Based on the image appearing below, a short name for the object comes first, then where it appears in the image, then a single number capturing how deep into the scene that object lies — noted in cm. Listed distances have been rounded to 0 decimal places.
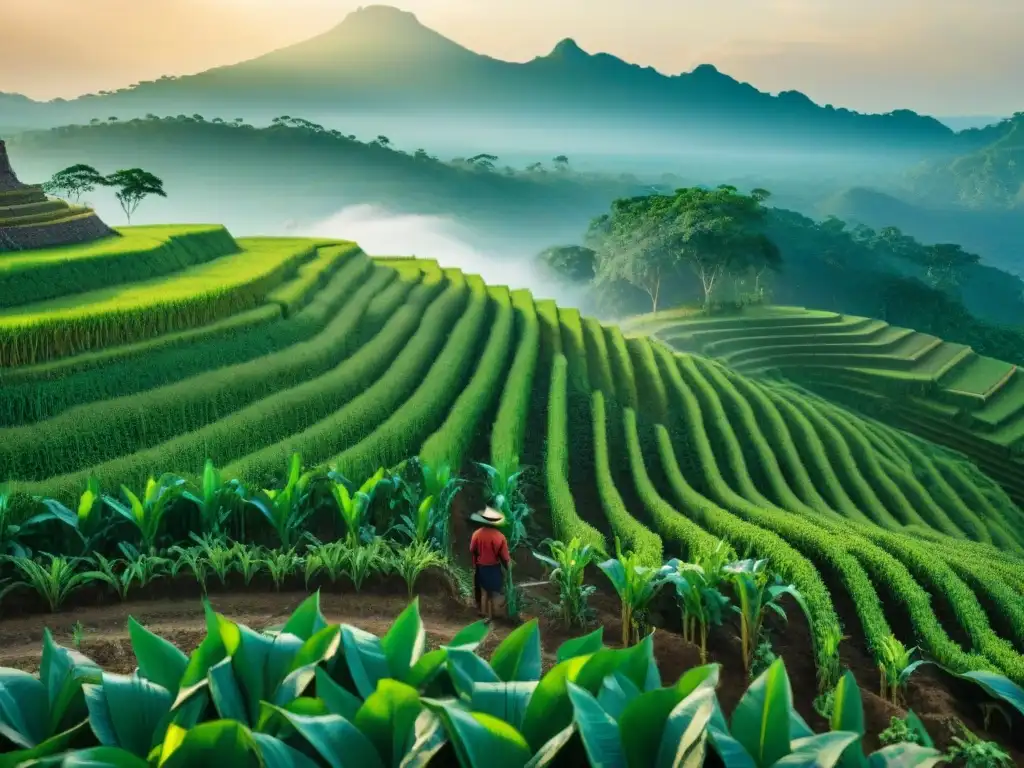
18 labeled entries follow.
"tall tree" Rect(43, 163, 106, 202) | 3530
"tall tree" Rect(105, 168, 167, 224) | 3108
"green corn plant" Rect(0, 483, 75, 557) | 684
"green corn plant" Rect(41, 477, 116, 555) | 714
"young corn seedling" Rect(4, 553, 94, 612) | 627
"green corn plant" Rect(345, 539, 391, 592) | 676
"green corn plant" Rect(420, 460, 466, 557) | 833
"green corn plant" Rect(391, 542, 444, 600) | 672
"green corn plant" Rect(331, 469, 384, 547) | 741
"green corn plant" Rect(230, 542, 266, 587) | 673
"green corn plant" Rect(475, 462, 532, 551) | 809
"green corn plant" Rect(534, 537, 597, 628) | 645
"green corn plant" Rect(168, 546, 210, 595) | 661
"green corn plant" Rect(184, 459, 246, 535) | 748
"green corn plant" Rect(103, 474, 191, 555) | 708
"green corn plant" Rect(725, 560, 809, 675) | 614
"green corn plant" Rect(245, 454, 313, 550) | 750
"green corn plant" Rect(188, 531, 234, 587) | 669
